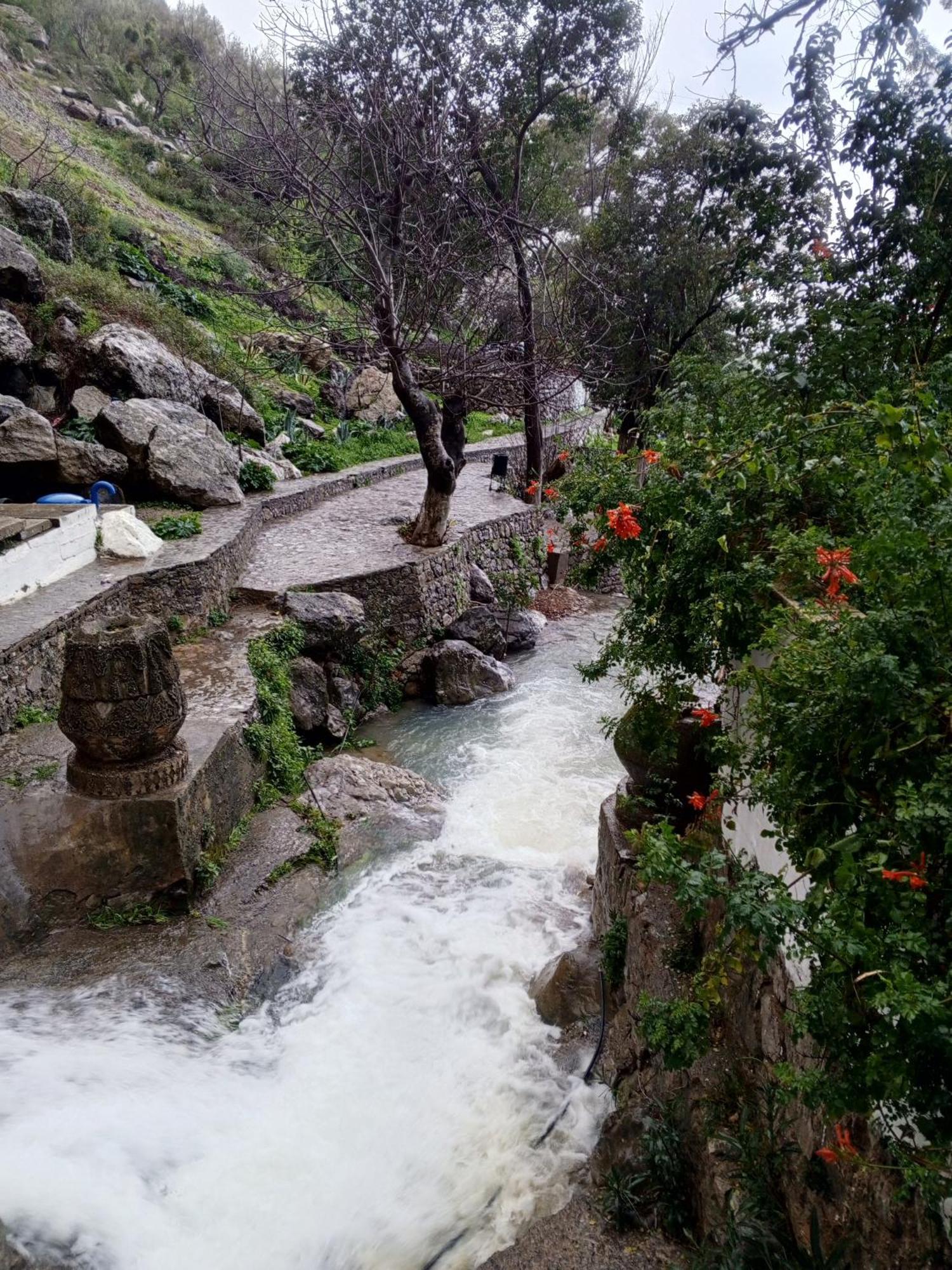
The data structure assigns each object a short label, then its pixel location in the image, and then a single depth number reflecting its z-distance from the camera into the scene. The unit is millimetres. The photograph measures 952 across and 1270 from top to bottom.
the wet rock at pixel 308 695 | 7168
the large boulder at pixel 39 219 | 12469
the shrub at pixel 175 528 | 8750
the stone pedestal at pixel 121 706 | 4262
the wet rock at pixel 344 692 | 8016
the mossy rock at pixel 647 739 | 3949
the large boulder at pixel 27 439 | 8602
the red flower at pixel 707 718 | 3387
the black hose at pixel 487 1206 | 3113
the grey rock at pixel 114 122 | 25750
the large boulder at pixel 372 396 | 18188
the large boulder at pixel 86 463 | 9055
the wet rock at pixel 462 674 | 9023
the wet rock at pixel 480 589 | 11180
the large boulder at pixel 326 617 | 8078
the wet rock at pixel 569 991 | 4281
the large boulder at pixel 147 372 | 10664
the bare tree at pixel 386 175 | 8844
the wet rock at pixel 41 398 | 10281
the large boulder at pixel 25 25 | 27969
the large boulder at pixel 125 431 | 9711
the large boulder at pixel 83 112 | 25031
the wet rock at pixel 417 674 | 9148
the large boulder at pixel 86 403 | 10203
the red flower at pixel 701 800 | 3297
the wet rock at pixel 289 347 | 16609
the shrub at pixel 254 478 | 11797
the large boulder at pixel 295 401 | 16109
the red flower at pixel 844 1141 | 1818
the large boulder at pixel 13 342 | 9719
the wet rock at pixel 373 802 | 5984
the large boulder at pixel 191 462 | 9852
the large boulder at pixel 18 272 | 10797
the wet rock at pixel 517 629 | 10922
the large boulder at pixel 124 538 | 7848
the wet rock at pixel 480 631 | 10141
